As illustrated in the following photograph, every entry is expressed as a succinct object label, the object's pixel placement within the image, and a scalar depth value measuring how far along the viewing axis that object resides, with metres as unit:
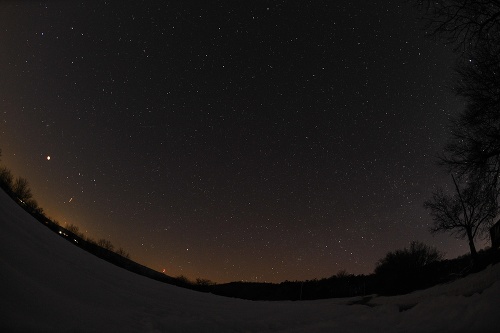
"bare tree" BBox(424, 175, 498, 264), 11.23
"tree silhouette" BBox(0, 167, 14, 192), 34.98
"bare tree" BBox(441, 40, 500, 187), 9.28
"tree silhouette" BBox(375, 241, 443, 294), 18.14
